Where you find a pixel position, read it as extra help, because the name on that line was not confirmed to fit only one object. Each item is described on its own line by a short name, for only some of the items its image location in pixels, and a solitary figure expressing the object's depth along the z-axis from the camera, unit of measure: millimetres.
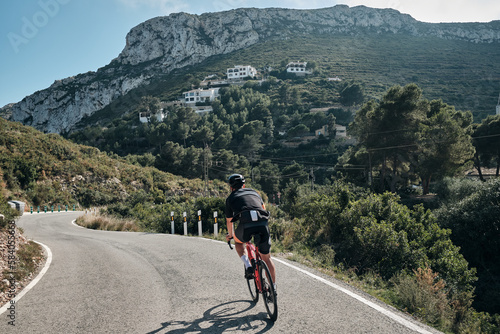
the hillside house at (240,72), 133875
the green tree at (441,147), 30016
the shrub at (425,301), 4102
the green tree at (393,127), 32312
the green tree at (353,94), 94750
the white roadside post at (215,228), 10909
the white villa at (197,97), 115500
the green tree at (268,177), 63938
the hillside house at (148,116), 101000
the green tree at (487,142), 34406
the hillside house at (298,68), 132000
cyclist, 3816
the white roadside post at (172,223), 12992
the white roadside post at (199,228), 11588
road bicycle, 3590
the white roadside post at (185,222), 12234
